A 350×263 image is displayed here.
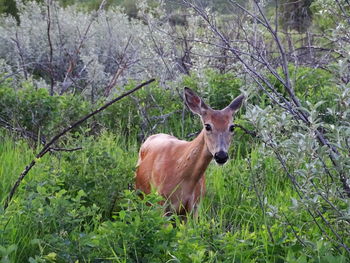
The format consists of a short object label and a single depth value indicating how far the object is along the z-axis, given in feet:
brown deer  32.50
